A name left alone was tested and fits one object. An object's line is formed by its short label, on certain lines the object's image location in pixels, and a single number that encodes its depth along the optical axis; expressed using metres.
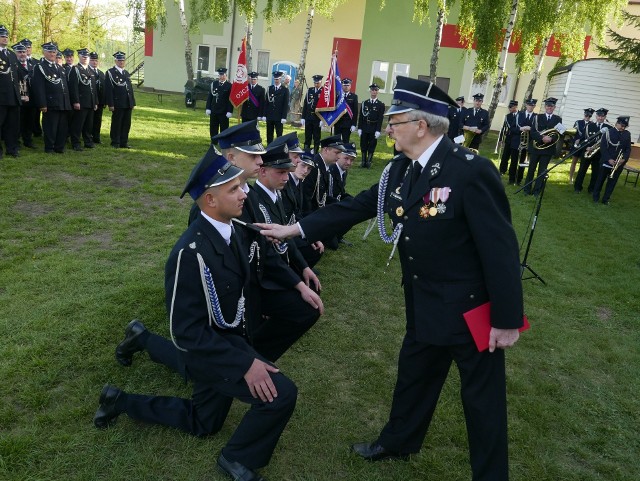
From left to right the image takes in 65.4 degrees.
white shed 20.25
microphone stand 5.97
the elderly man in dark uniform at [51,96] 10.40
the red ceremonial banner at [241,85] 14.22
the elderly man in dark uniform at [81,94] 11.23
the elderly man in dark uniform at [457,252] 2.49
